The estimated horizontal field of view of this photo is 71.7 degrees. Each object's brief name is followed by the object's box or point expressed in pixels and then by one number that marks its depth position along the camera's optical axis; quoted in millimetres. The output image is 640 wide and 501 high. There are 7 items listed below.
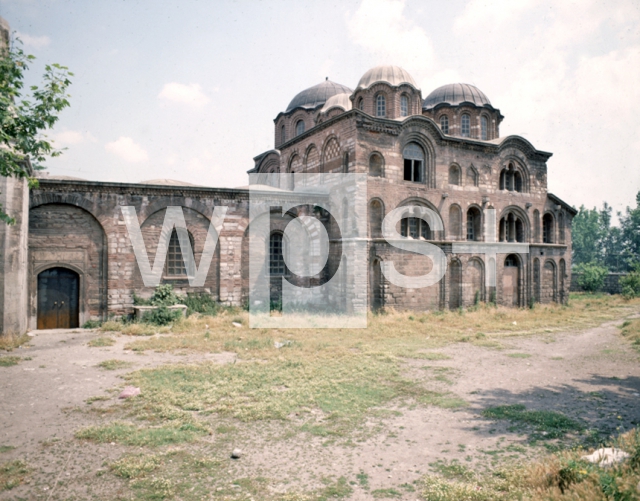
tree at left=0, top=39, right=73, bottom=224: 7266
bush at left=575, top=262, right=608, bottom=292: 32062
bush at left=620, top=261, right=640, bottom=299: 27456
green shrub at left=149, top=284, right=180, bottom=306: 16391
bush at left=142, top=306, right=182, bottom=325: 15680
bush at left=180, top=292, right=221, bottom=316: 17125
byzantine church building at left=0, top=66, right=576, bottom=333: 15367
